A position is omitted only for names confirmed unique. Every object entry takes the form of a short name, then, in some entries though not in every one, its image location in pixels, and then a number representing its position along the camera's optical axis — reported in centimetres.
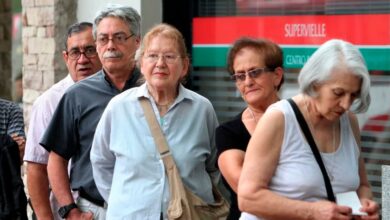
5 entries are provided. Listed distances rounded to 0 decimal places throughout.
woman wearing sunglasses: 714
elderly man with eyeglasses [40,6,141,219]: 871
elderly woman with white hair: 629
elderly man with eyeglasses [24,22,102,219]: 920
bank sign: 1069
